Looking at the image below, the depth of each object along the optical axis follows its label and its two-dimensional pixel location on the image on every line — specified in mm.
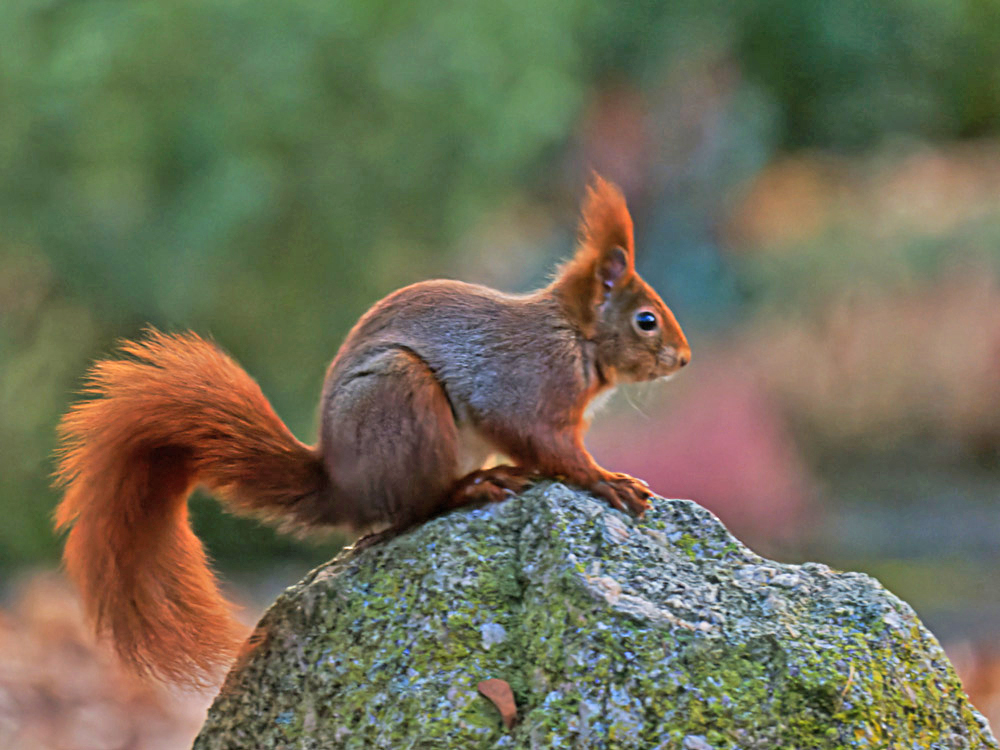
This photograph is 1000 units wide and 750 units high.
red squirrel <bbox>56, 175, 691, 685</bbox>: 6286
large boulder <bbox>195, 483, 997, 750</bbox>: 6204
